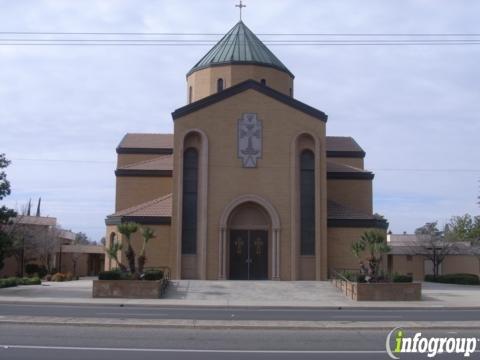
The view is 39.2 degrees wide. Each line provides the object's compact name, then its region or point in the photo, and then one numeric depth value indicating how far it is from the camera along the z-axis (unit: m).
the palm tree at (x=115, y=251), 30.45
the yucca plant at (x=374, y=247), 30.22
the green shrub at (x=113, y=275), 29.36
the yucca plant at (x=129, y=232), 30.73
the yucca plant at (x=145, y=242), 30.83
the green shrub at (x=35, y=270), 55.40
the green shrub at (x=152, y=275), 30.28
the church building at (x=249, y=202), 38.22
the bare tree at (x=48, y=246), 57.66
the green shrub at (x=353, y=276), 29.81
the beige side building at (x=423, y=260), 56.84
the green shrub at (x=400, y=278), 30.14
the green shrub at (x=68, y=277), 47.06
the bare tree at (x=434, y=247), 54.28
